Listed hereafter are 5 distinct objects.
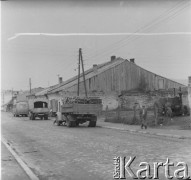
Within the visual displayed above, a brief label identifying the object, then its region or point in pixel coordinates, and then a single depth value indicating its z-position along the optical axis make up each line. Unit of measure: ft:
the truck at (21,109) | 174.60
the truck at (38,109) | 133.11
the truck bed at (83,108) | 79.36
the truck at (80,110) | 79.87
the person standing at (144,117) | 68.23
